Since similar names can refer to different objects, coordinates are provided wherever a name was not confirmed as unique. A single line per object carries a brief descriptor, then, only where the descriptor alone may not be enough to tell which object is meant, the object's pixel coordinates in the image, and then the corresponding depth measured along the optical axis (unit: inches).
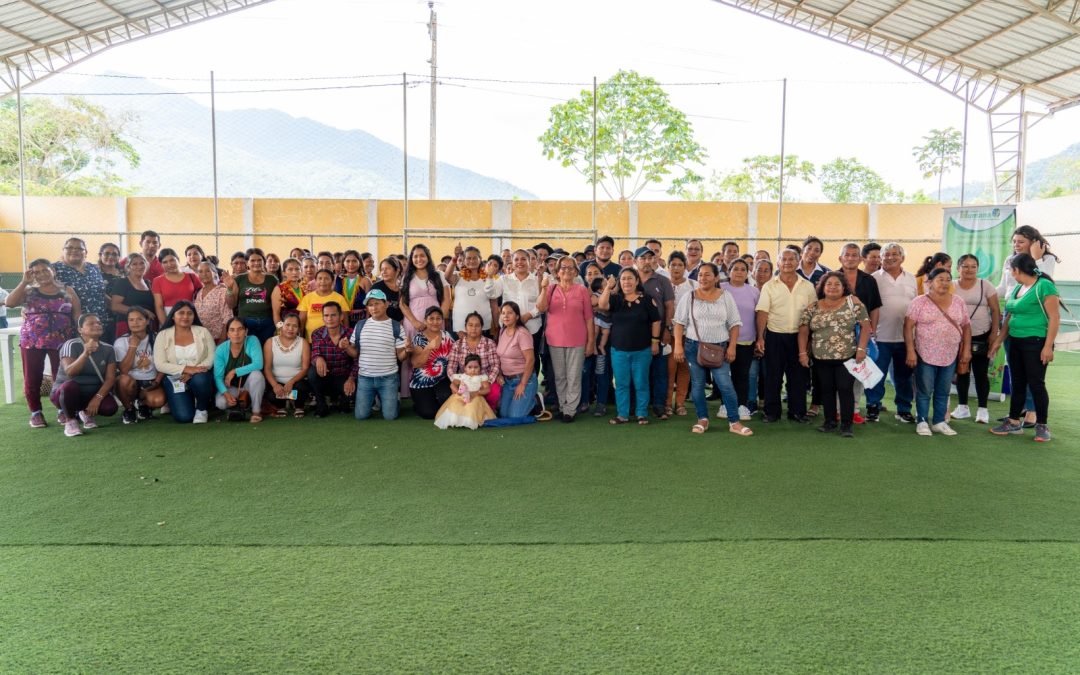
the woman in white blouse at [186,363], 236.2
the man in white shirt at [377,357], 245.8
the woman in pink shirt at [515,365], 243.8
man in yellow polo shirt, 230.5
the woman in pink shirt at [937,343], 222.8
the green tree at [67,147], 1208.2
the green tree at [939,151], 1672.0
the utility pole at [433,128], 802.8
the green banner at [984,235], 315.3
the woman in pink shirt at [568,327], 240.4
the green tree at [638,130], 951.0
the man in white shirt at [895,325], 239.8
